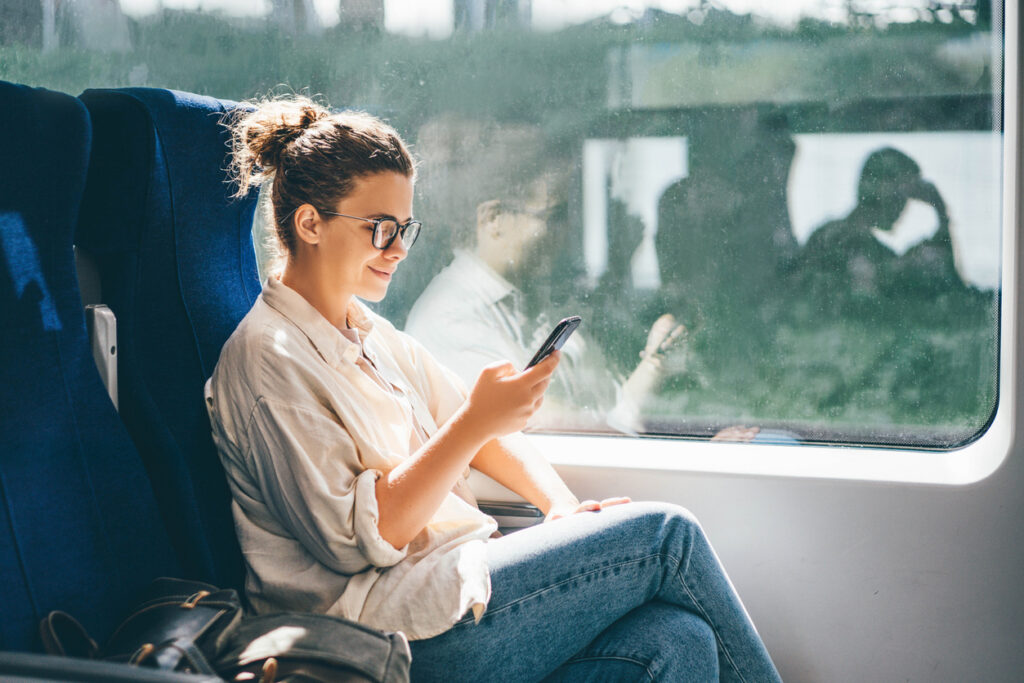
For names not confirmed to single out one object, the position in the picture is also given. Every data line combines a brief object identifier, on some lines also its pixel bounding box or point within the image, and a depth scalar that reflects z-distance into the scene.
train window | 1.75
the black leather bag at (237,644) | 1.04
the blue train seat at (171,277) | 1.33
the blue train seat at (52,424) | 1.10
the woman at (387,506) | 1.28
